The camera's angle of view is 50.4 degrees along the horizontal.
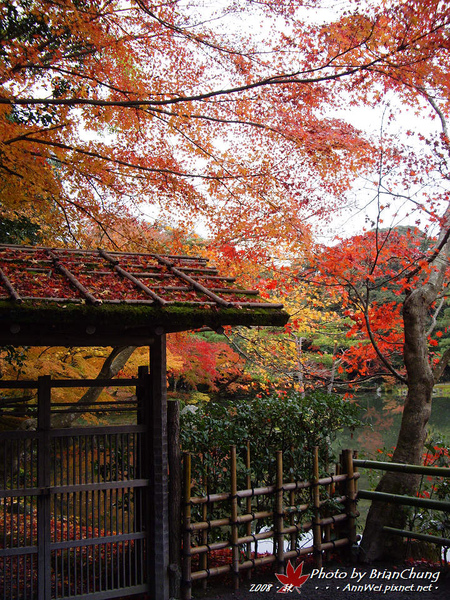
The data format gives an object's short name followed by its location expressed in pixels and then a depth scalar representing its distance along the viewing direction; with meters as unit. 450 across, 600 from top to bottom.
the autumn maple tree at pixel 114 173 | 5.36
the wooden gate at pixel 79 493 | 3.74
